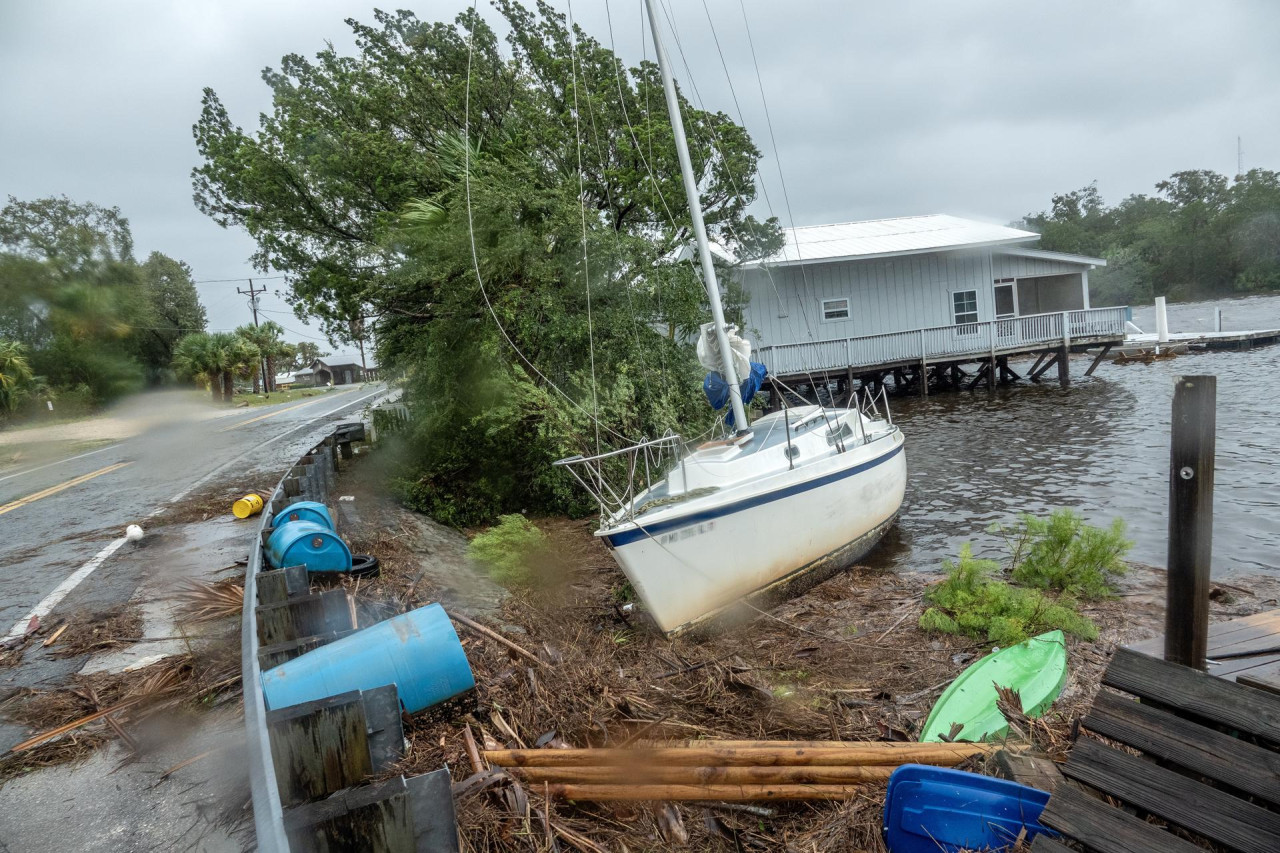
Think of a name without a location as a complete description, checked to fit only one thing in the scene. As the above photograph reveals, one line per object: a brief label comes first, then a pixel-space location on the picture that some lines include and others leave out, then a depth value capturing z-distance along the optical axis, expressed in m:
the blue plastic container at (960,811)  3.34
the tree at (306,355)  91.44
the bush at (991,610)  6.59
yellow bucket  9.46
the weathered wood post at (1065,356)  24.88
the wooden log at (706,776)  3.88
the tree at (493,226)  12.28
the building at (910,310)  24.17
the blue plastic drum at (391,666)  3.95
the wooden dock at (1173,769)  2.86
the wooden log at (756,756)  3.90
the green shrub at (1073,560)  7.92
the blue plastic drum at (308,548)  6.29
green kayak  4.68
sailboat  6.95
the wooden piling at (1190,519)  3.52
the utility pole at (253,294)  64.77
